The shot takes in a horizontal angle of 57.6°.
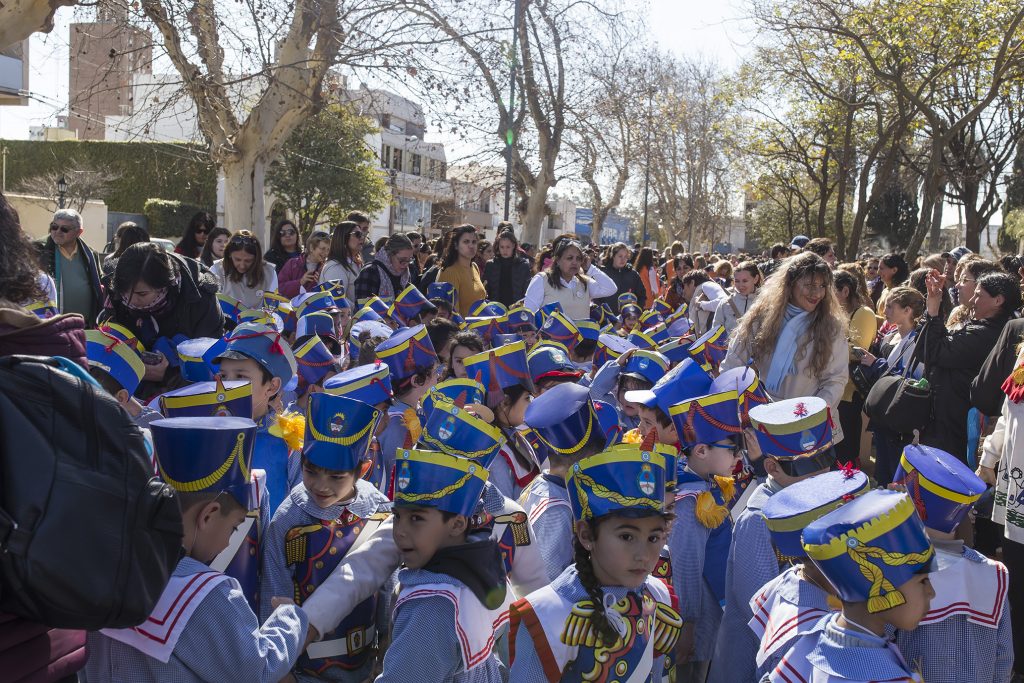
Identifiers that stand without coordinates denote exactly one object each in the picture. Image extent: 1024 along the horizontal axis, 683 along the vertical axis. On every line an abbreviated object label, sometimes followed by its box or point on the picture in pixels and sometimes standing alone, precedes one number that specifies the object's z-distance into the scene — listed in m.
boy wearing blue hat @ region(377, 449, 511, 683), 2.54
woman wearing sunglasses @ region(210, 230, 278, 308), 7.33
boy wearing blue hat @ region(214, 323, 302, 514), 3.85
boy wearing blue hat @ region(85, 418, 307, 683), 2.21
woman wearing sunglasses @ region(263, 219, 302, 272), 9.87
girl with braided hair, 2.58
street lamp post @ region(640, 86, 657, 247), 32.08
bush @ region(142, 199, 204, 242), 37.16
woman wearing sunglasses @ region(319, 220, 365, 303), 8.66
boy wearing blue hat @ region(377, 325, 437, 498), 4.78
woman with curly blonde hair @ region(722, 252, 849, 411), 5.47
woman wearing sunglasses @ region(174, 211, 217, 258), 8.18
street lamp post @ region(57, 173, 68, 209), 27.97
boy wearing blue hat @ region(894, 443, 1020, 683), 2.81
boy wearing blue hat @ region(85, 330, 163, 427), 4.14
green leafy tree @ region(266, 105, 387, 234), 37.22
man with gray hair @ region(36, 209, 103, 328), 7.05
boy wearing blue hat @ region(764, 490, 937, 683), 2.26
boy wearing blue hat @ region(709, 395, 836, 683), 3.24
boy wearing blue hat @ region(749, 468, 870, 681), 2.67
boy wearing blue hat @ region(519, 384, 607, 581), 3.36
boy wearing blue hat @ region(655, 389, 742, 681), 3.52
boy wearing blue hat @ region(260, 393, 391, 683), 2.95
